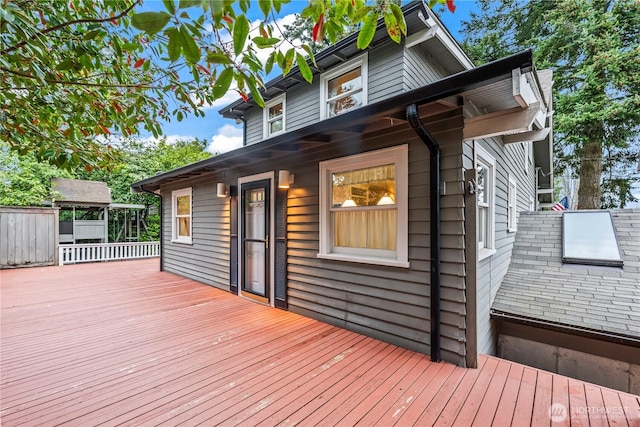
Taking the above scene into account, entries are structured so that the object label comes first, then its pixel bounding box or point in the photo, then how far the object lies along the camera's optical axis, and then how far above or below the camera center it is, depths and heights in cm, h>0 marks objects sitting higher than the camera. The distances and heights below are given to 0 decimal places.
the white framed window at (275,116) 677 +255
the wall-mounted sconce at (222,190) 514 +51
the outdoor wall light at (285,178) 404 +57
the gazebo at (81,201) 1040 +67
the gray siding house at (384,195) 257 +29
